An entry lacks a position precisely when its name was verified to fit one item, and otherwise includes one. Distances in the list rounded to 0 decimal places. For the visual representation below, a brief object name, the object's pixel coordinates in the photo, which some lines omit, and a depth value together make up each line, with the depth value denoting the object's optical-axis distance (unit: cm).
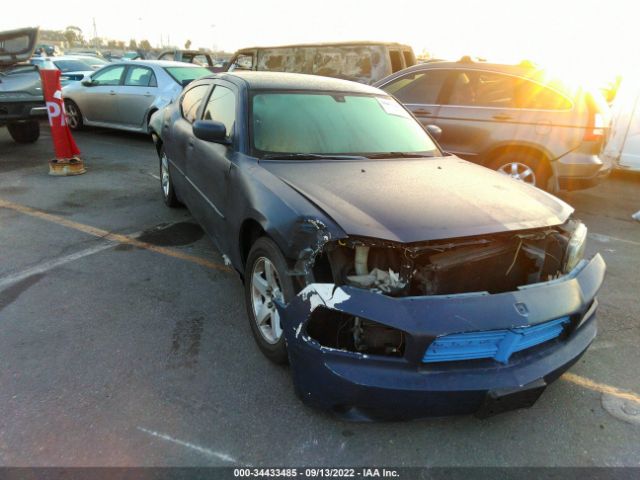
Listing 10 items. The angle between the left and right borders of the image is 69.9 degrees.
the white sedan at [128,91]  891
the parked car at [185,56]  1430
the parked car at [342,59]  888
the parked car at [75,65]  1285
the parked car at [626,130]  672
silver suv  546
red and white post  660
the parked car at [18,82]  784
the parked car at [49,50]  1490
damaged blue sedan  196
